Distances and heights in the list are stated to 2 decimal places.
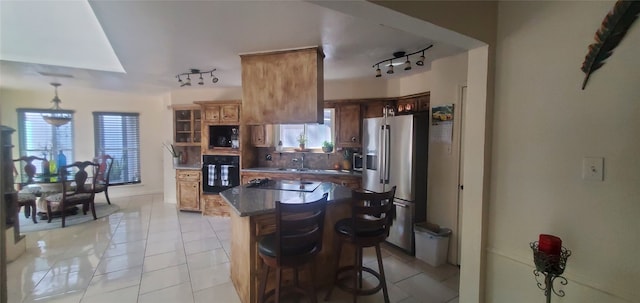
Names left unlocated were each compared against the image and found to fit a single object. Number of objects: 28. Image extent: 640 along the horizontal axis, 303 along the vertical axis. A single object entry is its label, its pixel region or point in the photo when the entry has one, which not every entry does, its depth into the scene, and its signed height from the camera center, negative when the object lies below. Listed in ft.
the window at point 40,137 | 19.02 +0.19
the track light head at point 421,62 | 10.38 +3.00
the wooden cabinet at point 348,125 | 15.29 +0.93
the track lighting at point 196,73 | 13.84 +3.50
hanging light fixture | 17.47 +1.83
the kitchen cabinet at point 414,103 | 13.12 +1.90
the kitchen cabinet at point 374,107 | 14.75 +1.88
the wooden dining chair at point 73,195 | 15.33 -3.21
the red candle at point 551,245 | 4.66 -1.74
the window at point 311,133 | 16.79 +0.51
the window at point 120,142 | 21.35 -0.16
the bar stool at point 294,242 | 6.40 -2.46
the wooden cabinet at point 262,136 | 17.29 +0.31
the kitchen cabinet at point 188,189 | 17.90 -3.18
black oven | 17.12 -2.00
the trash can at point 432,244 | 10.62 -4.01
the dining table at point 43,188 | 15.93 -2.95
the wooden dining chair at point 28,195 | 14.85 -3.08
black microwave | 17.70 +0.31
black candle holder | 4.64 -2.05
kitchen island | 7.72 -2.49
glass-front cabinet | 19.26 +1.04
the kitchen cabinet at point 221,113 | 17.07 +1.71
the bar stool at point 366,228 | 7.66 -2.51
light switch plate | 4.63 -0.44
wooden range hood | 9.78 +1.96
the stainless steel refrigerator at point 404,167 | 11.57 -1.10
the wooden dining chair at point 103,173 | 18.40 -2.25
